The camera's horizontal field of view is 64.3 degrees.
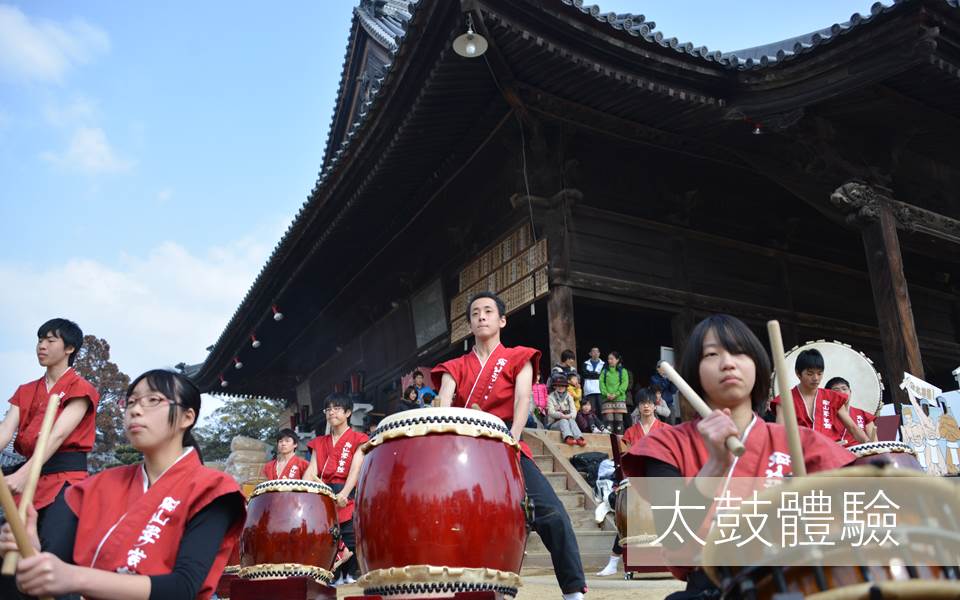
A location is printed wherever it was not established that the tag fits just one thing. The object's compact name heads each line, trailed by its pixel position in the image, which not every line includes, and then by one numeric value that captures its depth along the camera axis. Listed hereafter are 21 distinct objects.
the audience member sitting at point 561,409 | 8.83
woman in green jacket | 9.97
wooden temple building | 7.67
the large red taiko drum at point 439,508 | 2.81
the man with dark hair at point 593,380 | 10.03
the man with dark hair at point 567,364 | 9.32
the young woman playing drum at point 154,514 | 2.04
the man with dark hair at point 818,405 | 5.18
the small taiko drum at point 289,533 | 4.99
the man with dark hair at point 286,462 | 7.41
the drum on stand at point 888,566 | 1.19
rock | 17.31
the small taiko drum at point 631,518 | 4.77
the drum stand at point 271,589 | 4.75
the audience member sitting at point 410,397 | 10.06
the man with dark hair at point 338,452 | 6.68
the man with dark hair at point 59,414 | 3.71
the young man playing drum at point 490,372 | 3.91
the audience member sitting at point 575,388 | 9.33
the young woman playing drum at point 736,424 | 1.90
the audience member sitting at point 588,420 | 9.62
